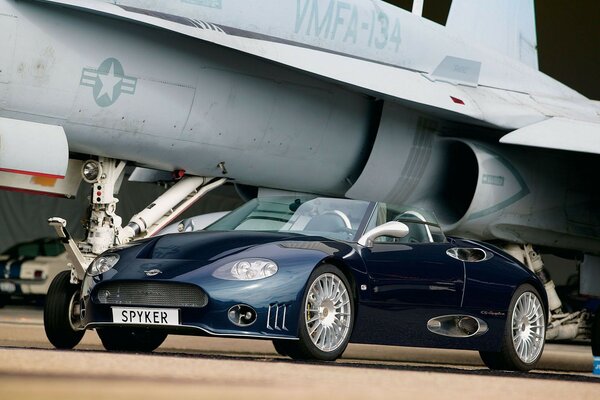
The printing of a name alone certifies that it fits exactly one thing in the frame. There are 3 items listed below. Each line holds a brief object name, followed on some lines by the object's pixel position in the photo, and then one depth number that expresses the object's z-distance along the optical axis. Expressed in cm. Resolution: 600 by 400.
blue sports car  1502
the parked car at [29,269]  4359
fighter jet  1973
